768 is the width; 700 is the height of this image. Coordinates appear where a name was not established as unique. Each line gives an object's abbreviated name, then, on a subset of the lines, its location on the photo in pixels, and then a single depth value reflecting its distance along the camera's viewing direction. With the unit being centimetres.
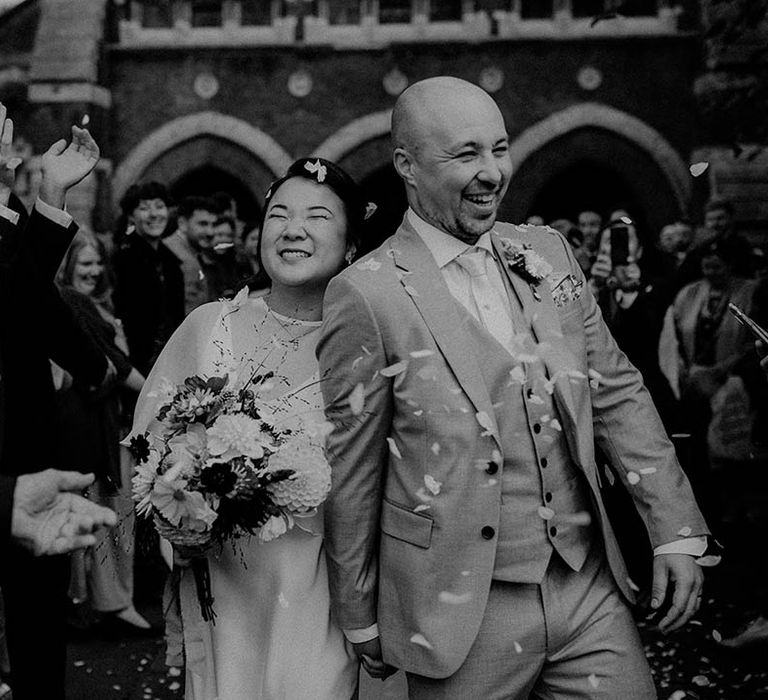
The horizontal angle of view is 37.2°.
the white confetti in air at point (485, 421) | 290
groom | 290
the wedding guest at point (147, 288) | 676
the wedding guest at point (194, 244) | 686
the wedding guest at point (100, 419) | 577
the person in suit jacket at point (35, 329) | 338
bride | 326
